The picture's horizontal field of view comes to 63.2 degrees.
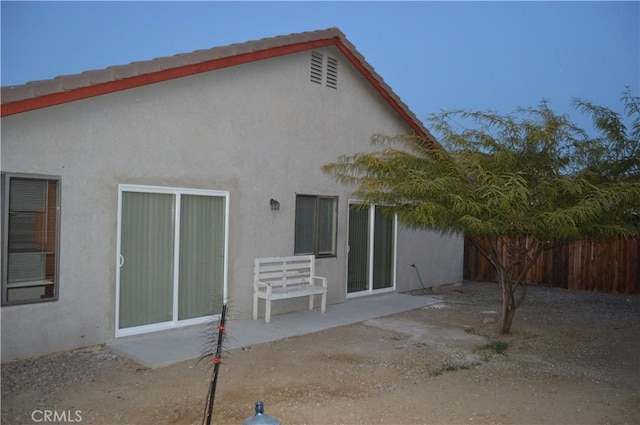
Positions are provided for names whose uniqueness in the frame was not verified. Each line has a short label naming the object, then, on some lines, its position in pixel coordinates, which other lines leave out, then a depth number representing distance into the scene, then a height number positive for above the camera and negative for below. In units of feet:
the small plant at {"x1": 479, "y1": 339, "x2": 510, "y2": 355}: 24.28 -6.11
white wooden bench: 28.32 -3.86
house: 20.38 +1.20
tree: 22.26 +1.92
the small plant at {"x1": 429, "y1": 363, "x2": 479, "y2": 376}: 20.52 -6.12
